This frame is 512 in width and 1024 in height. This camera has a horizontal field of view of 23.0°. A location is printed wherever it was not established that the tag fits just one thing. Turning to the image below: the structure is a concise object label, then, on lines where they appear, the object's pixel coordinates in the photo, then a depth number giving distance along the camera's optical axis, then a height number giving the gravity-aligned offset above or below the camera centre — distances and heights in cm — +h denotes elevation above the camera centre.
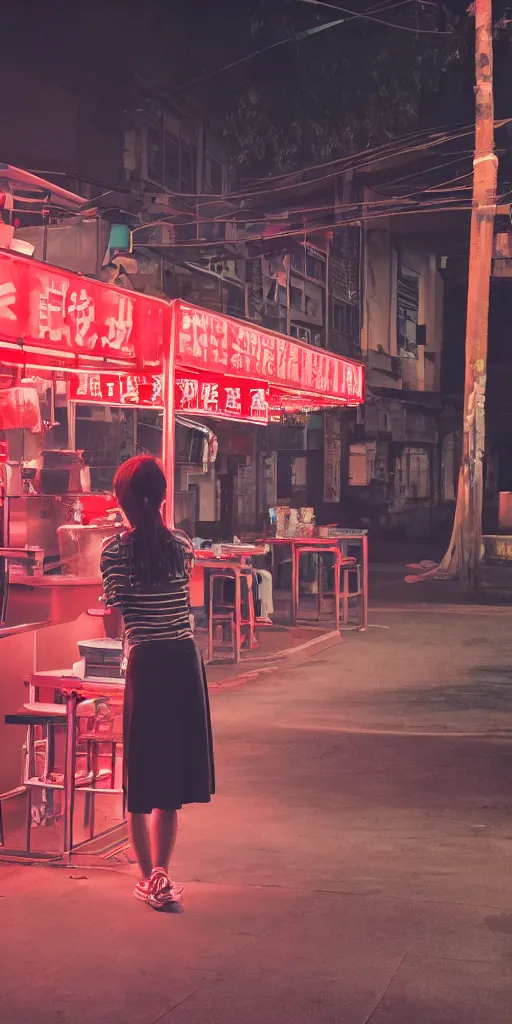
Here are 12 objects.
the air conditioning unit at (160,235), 2150 +463
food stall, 776 +46
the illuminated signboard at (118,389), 1394 +132
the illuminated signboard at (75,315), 930 +153
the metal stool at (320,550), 1777 -81
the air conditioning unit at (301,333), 2951 +415
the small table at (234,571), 1490 -80
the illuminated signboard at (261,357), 1205 +170
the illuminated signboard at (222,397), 1550 +140
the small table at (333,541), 1814 -51
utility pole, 2348 +355
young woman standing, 618 -88
